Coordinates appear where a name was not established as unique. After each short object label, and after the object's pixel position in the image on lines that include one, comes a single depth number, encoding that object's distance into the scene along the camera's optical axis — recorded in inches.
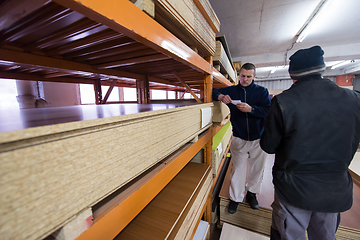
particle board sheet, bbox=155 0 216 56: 31.0
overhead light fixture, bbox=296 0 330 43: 126.6
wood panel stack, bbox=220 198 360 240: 88.0
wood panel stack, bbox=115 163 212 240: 33.4
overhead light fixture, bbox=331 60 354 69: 334.4
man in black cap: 47.5
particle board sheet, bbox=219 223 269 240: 76.0
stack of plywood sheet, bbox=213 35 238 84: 79.6
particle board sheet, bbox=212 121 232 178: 75.9
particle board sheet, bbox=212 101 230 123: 71.3
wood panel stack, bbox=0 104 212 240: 11.1
